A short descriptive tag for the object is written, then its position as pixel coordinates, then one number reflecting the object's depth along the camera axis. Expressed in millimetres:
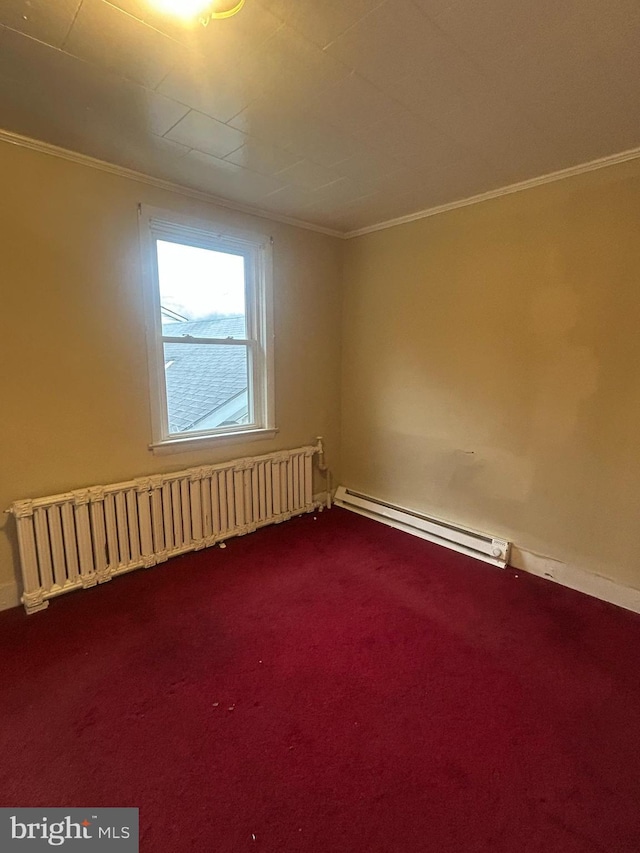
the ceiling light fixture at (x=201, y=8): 1275
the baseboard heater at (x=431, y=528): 2920
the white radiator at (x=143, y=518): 2330
